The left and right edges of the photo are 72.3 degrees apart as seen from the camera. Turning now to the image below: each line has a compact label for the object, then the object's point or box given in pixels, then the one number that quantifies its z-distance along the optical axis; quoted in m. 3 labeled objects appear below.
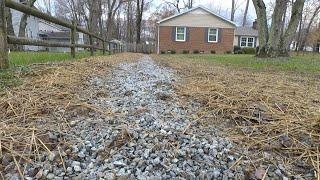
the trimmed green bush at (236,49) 22.43
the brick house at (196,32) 20.08
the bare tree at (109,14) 19.70
